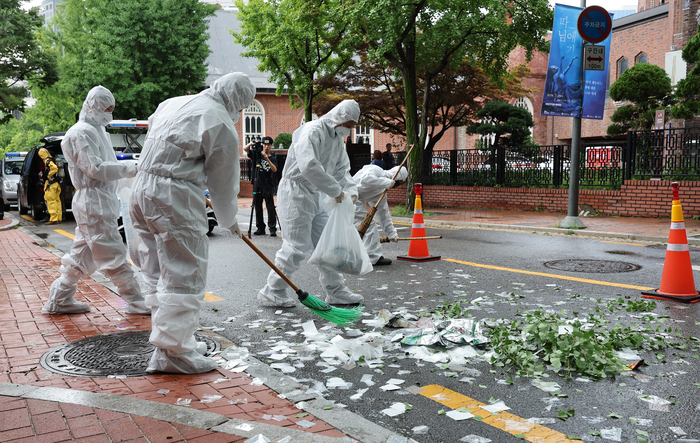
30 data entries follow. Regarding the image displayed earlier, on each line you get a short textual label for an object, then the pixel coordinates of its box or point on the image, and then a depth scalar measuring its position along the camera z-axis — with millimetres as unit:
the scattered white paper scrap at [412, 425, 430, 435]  2965
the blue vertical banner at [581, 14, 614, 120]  12602
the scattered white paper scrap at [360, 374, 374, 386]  3645
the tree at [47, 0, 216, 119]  29922
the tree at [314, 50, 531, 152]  23172
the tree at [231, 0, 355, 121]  21531
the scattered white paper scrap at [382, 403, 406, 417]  3192
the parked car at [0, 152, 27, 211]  22031
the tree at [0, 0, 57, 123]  24391
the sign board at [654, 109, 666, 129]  18016
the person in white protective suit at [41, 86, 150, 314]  5090
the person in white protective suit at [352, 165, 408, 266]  8023
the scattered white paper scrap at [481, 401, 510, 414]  3199
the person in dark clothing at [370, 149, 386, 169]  14092
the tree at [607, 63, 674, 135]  21500
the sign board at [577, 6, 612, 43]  11422
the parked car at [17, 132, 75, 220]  14742
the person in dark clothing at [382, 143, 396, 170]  19947
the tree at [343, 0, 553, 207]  14375
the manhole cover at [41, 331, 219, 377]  3830
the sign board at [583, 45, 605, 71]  11664
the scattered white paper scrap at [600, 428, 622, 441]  2851
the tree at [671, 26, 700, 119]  13945
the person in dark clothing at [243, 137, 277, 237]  12094
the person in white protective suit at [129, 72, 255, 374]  3650
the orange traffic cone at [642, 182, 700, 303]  5621
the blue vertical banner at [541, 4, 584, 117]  12336
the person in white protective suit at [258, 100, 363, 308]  5629
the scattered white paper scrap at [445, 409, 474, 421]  3115
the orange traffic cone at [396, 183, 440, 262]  8406
